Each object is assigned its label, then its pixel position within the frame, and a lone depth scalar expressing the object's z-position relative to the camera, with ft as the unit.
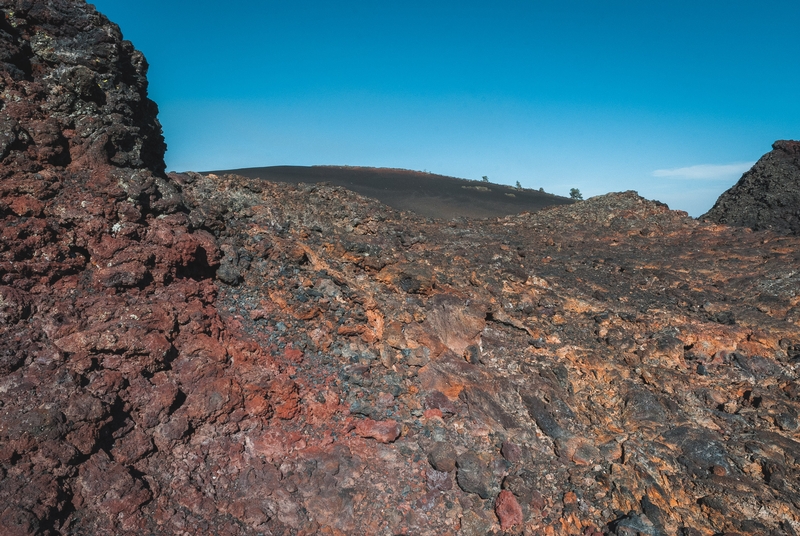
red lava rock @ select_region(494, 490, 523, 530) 13.70
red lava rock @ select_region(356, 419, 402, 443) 15.28
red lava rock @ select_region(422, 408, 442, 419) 16.22
